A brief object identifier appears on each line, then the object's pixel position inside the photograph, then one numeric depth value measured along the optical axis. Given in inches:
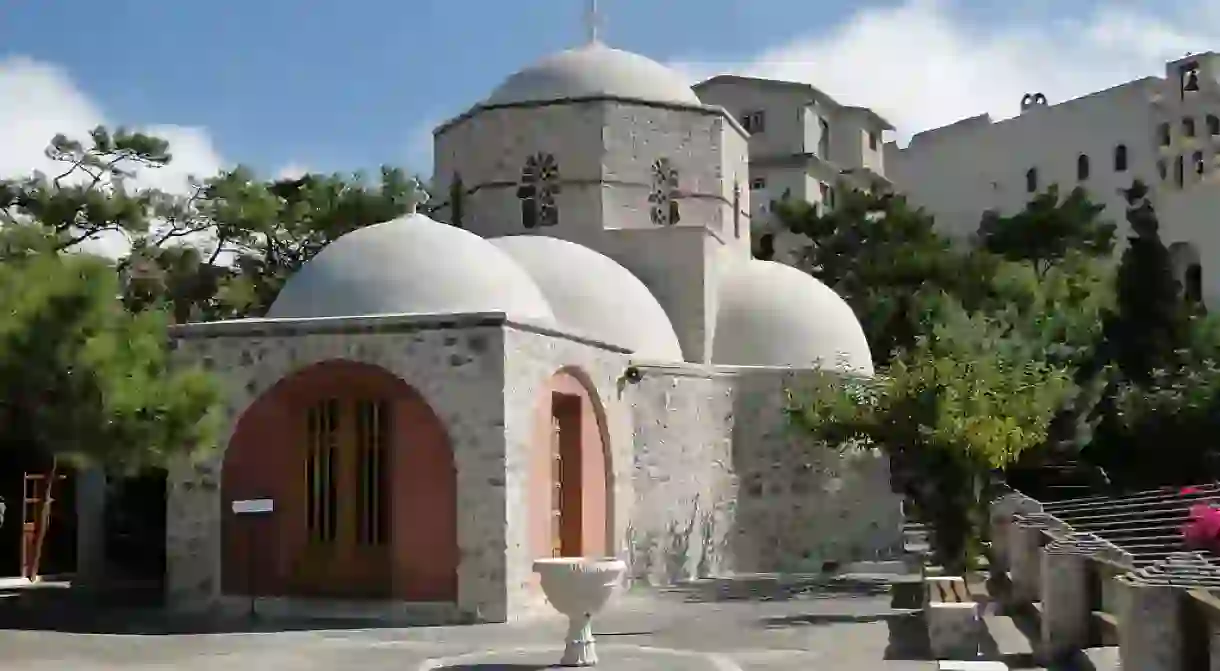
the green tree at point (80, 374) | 494.3
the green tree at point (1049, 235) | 1518.2
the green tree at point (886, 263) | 1115.9
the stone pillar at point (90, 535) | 771.4
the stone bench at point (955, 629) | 446.9
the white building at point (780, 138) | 1649.9
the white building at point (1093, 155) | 1779.0
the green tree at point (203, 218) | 1016.2
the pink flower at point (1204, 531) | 410.3
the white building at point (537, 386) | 602.5
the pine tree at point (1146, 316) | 1101.7
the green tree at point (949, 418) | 597.9
